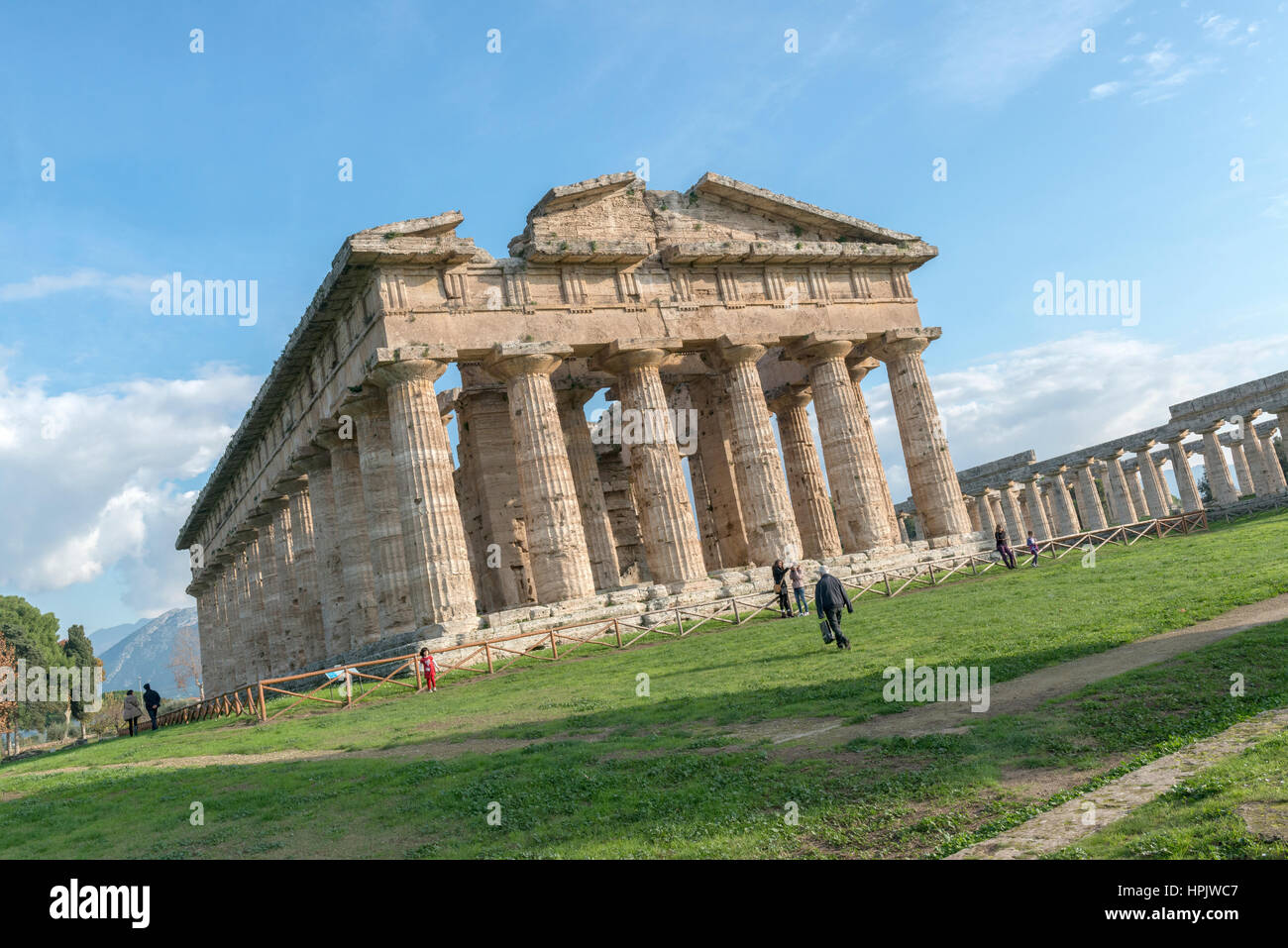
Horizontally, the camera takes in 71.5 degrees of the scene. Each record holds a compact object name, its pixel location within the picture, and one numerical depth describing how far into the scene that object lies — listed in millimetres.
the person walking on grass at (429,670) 20891
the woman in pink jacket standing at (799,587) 24234
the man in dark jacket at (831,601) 16859
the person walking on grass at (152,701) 29656
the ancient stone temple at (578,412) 26000
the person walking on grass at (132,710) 28875
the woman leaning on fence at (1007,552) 28375
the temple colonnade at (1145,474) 47250
